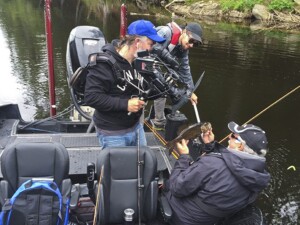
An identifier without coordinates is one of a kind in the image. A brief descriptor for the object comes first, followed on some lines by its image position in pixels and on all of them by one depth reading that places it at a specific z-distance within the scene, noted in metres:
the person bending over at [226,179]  3.25
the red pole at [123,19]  7.11
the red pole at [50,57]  6.65
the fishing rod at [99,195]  3.75
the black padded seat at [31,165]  3.78
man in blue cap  3.53
